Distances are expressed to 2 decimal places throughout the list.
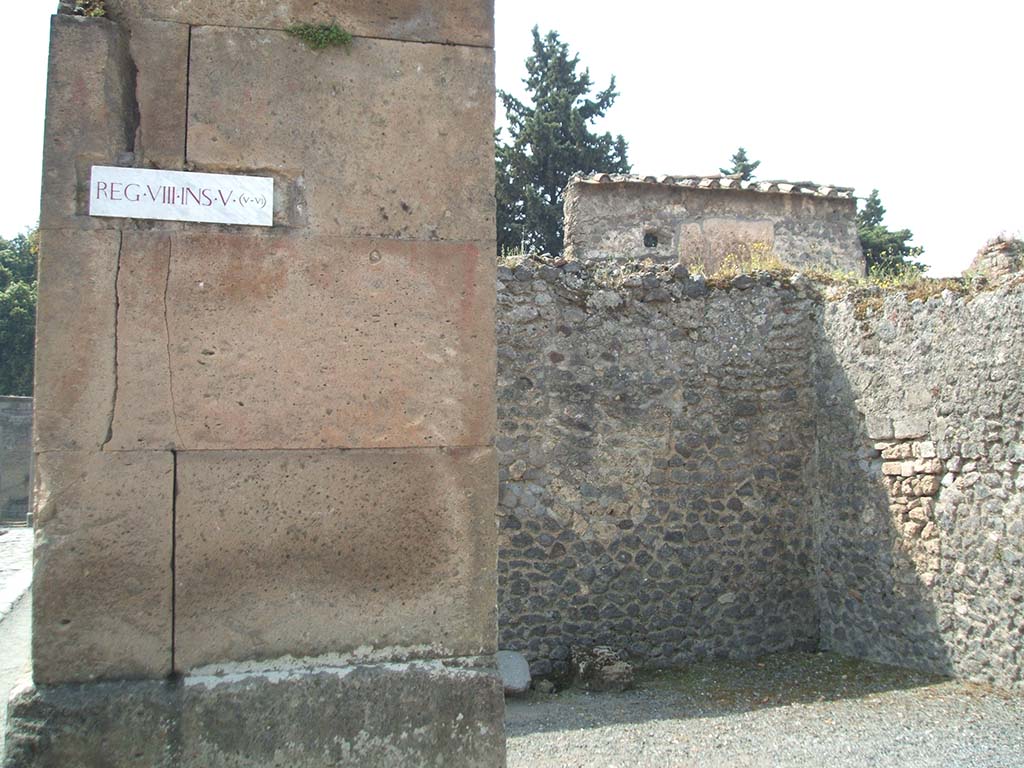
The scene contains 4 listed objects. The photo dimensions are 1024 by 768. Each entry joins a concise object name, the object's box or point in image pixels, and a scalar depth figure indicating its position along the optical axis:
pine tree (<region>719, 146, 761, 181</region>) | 27.22
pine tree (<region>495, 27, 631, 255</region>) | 22.14
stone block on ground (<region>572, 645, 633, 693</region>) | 7.12
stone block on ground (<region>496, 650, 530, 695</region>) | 6.94
